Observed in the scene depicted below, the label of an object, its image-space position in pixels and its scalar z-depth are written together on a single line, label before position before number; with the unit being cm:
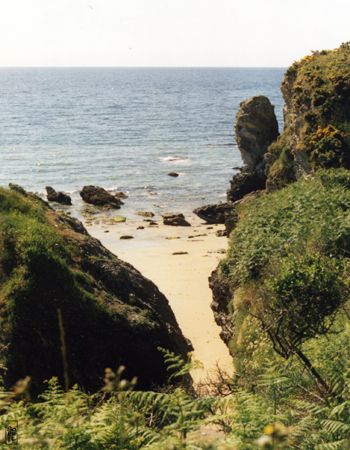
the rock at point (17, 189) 2191
